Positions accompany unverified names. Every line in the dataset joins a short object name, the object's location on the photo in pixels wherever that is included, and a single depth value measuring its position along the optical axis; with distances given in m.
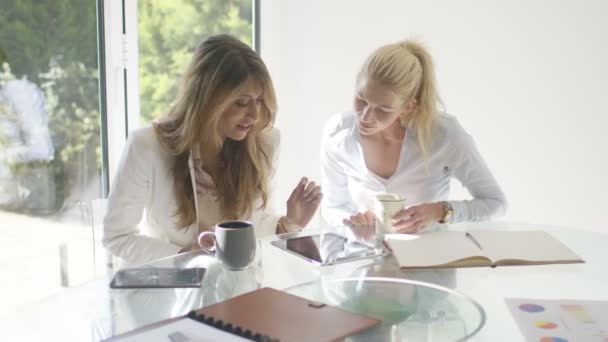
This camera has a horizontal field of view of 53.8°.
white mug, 1.54
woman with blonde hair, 1.92
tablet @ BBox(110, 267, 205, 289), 1.21
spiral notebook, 0.90
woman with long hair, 1.65
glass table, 1.02
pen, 1.50
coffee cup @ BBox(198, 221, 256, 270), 1.26
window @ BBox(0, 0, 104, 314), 2.26
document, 0.96
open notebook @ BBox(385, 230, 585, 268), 1.38
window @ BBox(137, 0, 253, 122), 2.81
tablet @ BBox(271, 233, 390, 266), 1.43
